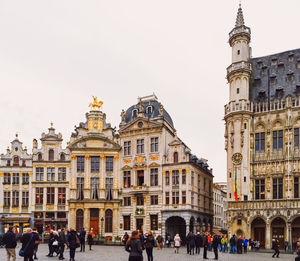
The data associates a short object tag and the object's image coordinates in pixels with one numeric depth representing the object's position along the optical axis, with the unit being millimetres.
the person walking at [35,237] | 16628
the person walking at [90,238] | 33694
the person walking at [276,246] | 32719
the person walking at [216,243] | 26473
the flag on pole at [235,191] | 48094
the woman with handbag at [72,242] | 21820
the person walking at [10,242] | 18412
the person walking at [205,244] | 26912
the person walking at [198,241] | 32031
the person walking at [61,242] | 23783
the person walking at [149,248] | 21266
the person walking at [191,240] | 31359
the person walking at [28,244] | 16281
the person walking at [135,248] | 12984
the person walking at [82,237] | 31031
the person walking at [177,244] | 32969
